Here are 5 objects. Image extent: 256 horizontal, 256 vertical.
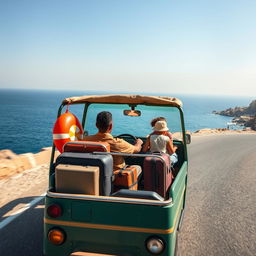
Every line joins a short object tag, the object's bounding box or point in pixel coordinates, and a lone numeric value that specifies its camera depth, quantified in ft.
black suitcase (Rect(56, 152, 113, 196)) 11.47
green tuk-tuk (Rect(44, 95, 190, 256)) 10.36
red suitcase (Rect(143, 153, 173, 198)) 12.78
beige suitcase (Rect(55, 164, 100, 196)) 11.02
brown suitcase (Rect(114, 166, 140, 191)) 12.44
